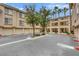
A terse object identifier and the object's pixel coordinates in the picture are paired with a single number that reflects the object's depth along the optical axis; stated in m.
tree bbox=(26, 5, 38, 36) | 5.33
